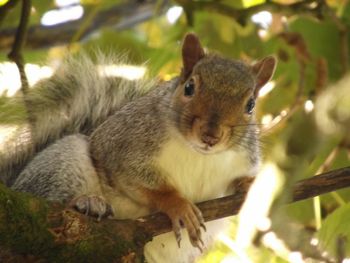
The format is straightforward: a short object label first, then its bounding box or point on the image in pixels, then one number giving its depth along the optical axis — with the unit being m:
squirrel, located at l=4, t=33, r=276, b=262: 3.35
